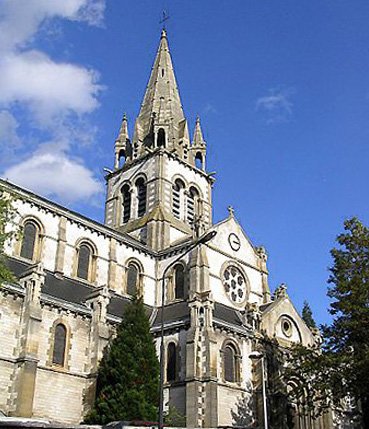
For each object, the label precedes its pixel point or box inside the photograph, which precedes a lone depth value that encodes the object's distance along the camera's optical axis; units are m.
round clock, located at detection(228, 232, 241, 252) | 42.16
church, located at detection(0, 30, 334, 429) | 28.47
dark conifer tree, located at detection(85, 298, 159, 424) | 26.44
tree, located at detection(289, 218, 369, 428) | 26.30
